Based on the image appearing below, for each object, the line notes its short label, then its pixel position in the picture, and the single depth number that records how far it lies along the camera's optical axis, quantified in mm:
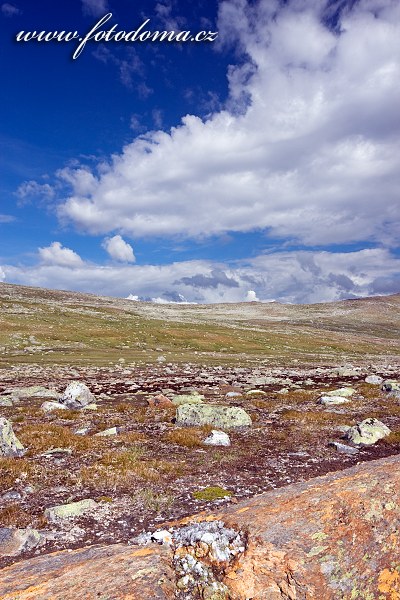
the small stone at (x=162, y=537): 6326
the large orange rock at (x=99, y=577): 5031
